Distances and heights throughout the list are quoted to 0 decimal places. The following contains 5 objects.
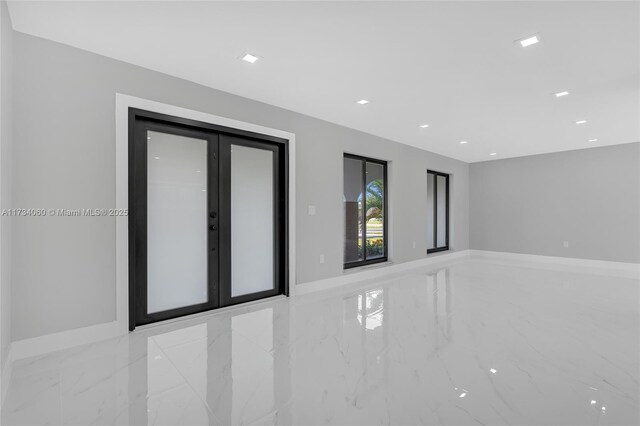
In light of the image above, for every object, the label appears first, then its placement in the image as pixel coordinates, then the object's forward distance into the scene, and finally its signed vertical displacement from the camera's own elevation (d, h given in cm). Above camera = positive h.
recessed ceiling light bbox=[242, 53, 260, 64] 274 +139
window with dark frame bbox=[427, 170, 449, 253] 748 +3
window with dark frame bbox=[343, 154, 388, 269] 550 +5
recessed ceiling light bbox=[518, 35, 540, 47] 241 +135
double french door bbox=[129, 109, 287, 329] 303 -3
